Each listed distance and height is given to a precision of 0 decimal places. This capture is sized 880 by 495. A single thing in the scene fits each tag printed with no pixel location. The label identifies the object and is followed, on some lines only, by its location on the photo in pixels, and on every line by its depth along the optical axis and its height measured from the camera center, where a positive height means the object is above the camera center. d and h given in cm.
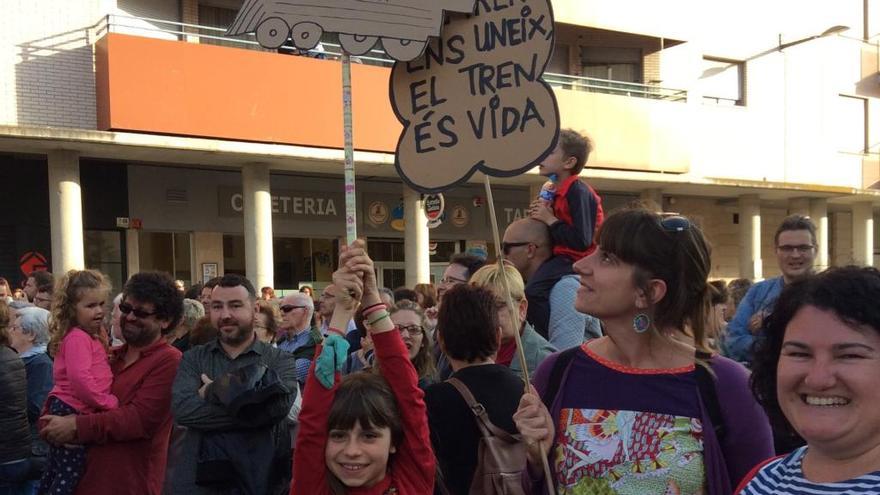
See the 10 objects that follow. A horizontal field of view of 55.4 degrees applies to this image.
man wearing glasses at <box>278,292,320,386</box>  610 -71
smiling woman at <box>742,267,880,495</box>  161 -32
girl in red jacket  279 -66
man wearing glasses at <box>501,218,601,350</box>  410 -30
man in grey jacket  366 -86
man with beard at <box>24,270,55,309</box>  853 -46
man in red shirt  379 -81
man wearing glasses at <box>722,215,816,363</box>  489 -35
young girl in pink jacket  389 -62
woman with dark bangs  221 -46
